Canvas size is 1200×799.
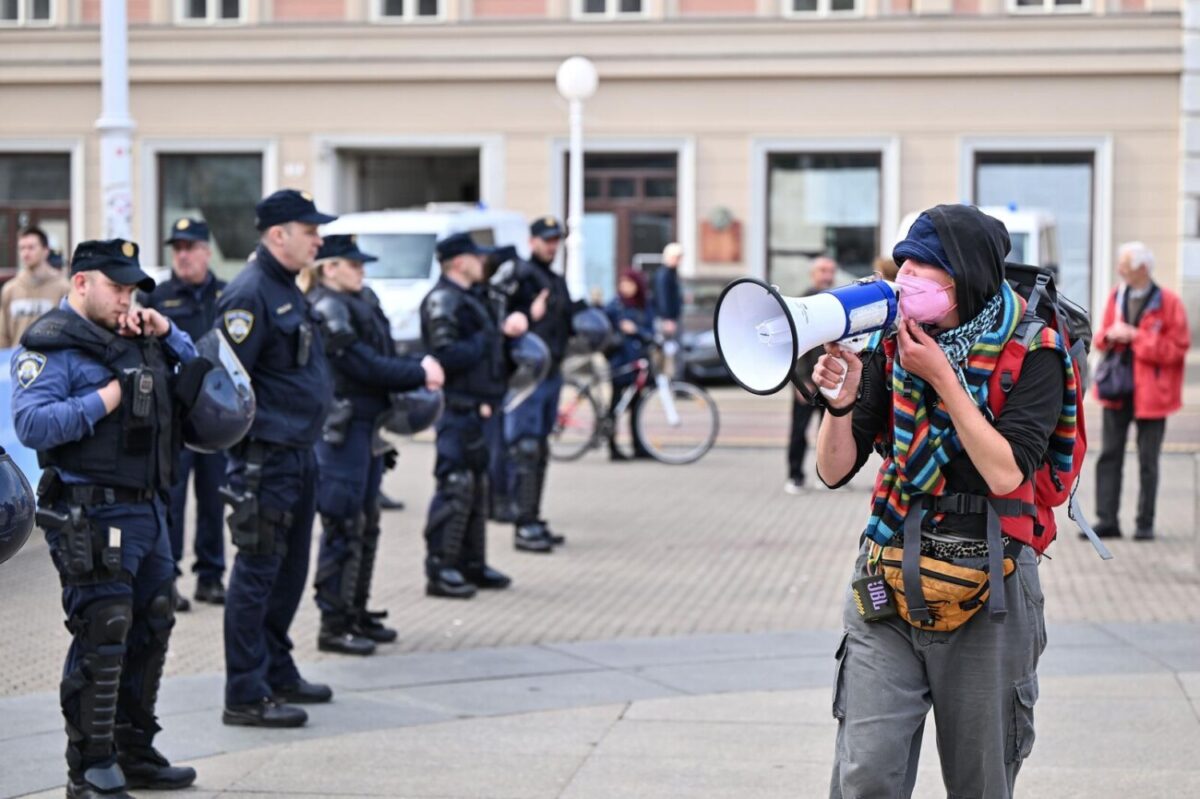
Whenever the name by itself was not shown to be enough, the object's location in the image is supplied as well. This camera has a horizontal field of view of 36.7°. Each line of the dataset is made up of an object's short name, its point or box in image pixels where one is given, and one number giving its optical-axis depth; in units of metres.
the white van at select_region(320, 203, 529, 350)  20.03
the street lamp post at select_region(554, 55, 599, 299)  23.56
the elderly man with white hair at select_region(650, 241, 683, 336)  19.67
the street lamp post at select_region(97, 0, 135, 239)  12.23
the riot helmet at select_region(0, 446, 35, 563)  4.72
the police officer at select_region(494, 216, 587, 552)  11.41
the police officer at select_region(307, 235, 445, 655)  8.15
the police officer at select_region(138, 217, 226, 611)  9.56
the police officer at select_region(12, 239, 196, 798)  5.65
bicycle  16.14
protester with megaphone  3.99
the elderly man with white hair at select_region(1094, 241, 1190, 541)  11.67
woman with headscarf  16.25
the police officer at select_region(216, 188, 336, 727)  6.84
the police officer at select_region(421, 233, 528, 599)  9.69
